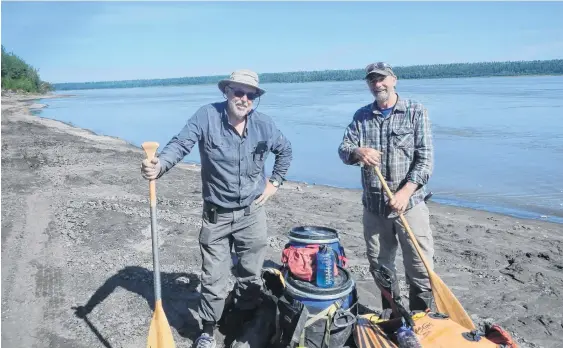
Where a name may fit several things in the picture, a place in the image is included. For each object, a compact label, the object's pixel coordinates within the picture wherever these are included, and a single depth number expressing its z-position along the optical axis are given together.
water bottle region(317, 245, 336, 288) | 3.36
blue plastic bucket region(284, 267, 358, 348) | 3.28
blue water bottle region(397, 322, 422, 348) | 2.89
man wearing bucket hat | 3.50
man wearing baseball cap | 3.65
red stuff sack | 3.49
